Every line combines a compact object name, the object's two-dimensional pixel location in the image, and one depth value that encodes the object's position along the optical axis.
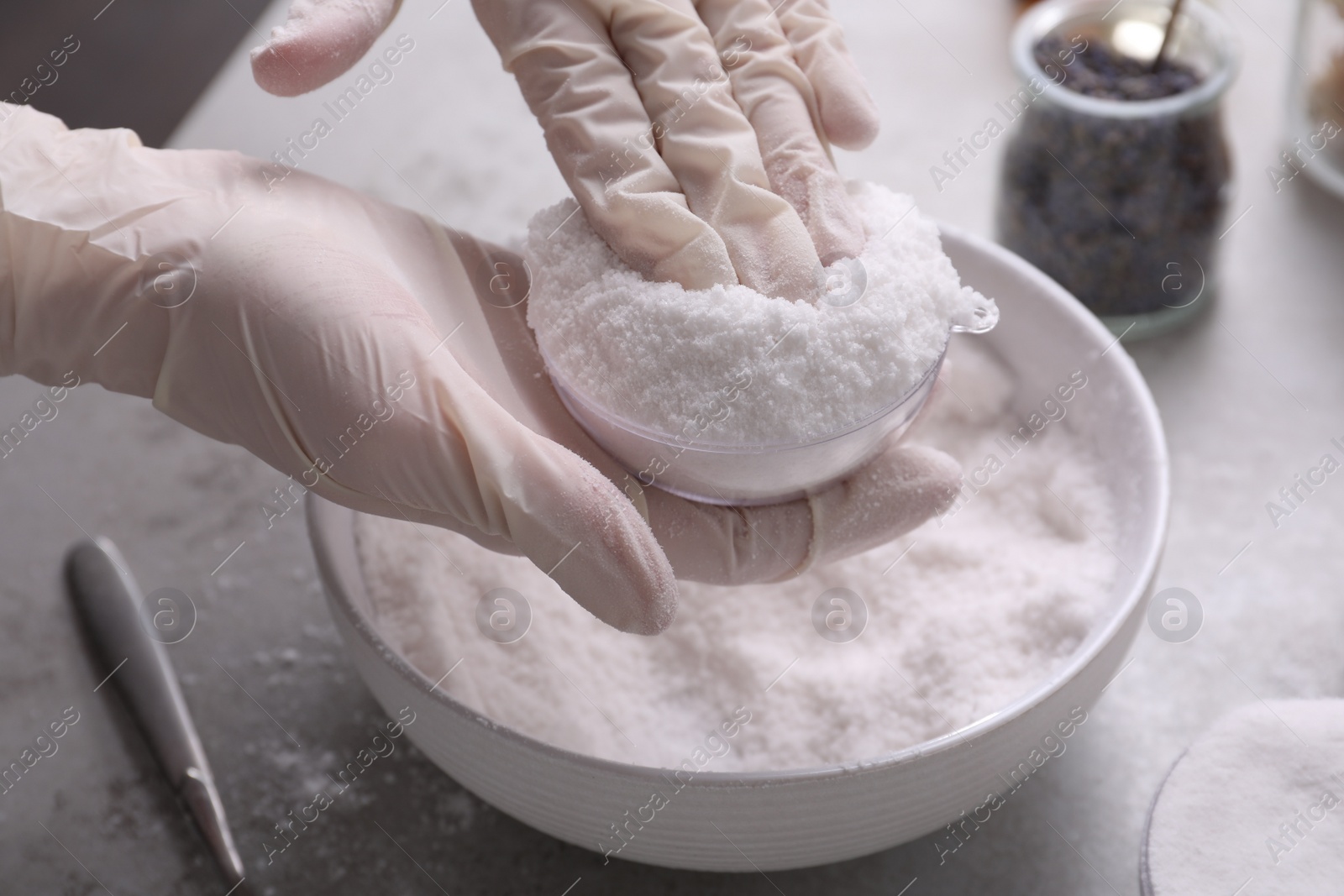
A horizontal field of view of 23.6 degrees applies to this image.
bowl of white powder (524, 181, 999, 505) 0.67
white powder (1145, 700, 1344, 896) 0.67
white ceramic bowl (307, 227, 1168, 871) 0.67
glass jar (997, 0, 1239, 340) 0.79
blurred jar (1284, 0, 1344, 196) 0.85
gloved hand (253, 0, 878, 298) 0.68
